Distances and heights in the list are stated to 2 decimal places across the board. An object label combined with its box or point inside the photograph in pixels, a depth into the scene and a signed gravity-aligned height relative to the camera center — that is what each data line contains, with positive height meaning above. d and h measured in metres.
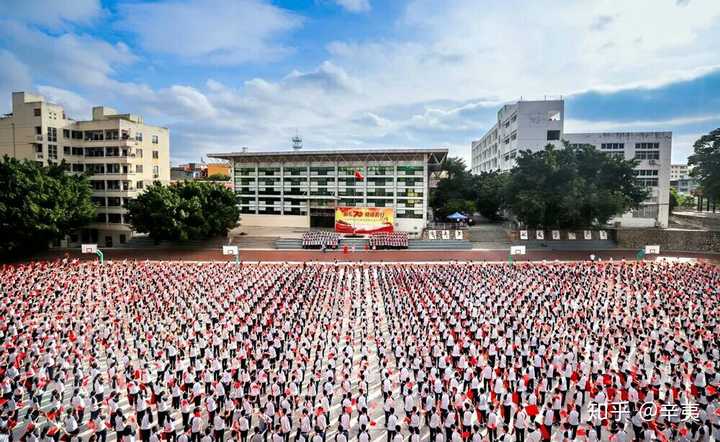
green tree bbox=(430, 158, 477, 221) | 43.69 +1.20
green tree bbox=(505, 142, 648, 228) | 29.50 +1.08
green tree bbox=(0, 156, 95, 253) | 26.73 -0.50
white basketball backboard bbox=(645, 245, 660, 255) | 25.16 -3.01
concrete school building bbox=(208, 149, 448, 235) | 37.25 +1.66
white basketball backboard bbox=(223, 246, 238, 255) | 25.78 -3.25
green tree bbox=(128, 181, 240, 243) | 29.59 -0.93
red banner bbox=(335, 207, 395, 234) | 33.09 -1.61
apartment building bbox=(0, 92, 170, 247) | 34.22 +4.41
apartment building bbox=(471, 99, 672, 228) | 40.22 +6.21
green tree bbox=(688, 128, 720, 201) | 31.81 +3.27
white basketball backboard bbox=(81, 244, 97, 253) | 24.59 -3.07
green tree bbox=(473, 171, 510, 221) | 40.84 +0.64
